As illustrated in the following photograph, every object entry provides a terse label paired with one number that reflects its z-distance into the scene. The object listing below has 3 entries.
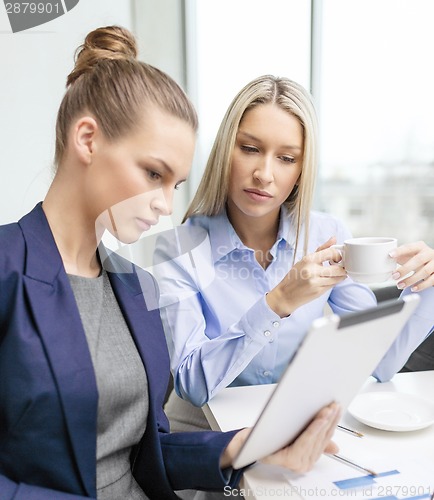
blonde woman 1.23
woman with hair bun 0.79
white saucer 0.94
